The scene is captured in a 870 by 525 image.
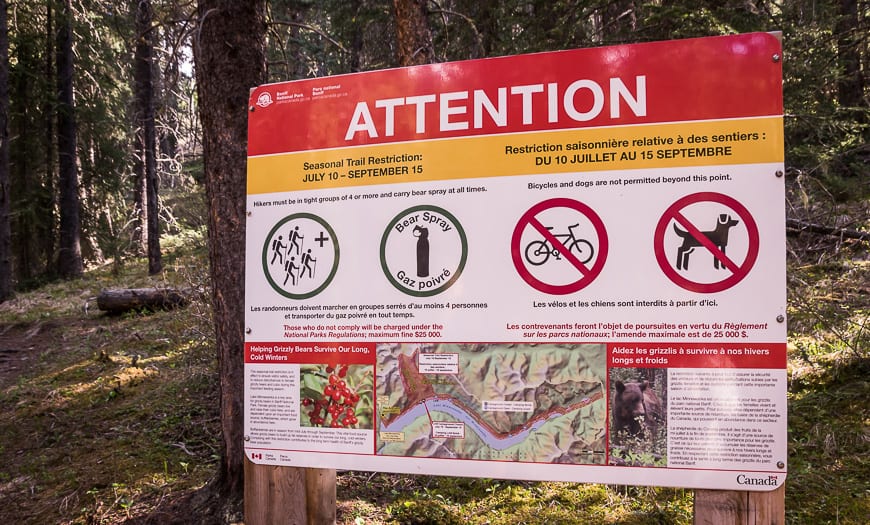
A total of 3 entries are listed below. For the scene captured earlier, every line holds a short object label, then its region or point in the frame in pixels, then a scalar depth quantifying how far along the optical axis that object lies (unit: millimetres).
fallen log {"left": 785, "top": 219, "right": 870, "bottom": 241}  4898
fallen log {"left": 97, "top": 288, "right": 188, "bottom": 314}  10414
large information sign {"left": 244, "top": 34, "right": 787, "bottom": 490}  1964
